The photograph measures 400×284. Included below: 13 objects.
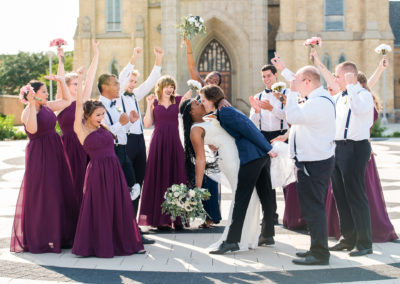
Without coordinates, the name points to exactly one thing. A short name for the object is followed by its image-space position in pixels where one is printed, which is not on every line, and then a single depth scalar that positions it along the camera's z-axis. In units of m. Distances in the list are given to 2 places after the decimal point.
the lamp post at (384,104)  32.67
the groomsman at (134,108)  7.99
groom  6.62
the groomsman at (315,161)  6.28
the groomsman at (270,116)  8.59
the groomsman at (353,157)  6.76
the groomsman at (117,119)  7.37
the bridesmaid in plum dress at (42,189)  7.02
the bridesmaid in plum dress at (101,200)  6.69
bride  6.67
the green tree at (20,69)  65.94
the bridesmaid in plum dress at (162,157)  8.35
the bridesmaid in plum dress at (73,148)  7.65
